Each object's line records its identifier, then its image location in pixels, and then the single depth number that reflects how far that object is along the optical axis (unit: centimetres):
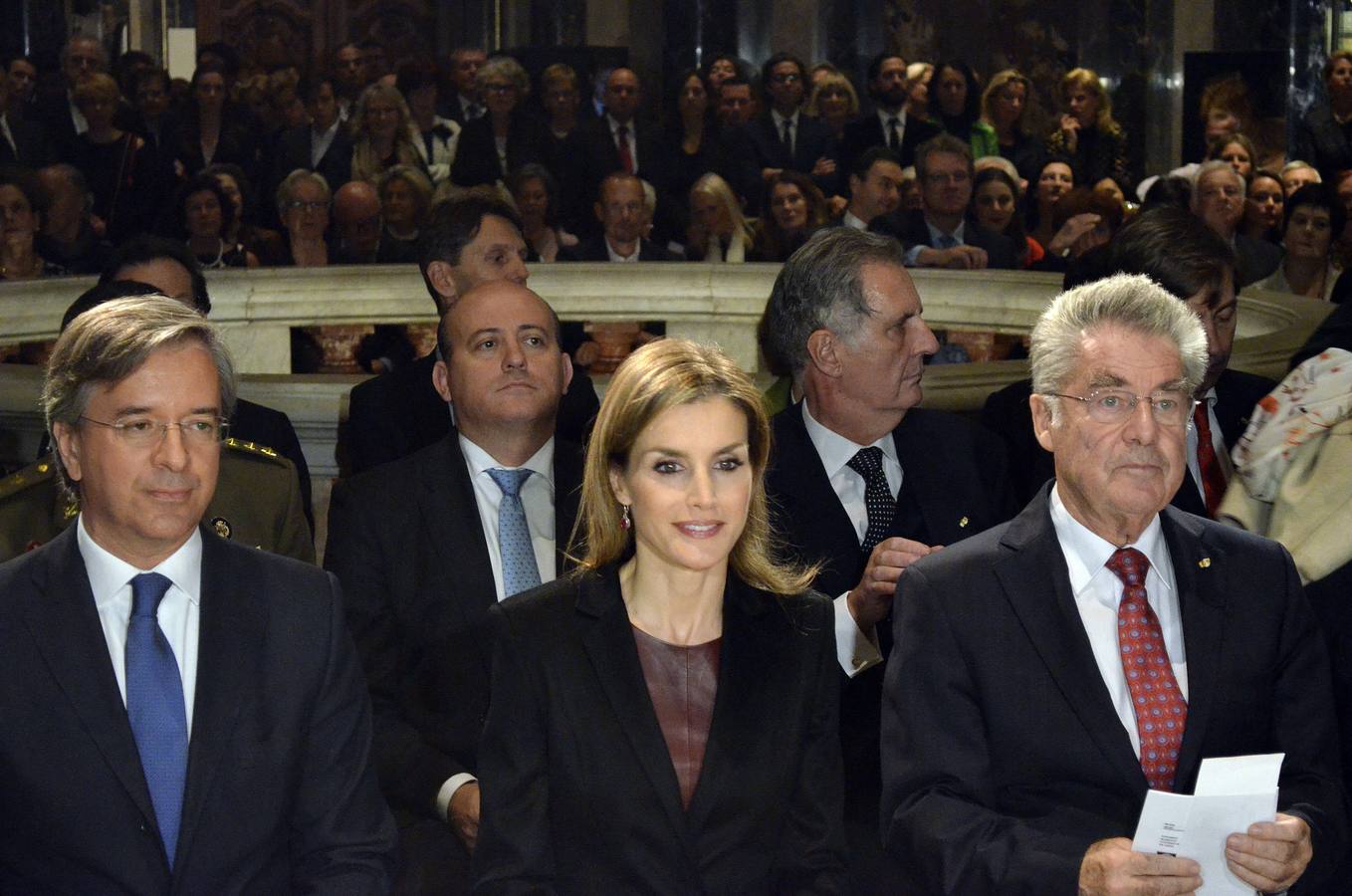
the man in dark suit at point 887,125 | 1120
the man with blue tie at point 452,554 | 353
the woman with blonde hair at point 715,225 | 904
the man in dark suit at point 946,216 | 866
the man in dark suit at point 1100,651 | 279
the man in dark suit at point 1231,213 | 888
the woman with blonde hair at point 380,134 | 1070
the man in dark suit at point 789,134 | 1119
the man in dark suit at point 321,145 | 1079
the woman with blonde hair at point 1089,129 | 1204
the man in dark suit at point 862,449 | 375
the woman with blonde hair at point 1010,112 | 1145
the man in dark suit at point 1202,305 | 400
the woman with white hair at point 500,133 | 1071
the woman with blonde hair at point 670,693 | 278
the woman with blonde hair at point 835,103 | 1173
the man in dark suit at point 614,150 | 1063
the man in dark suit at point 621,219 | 862
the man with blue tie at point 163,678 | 256
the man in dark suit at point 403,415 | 467
